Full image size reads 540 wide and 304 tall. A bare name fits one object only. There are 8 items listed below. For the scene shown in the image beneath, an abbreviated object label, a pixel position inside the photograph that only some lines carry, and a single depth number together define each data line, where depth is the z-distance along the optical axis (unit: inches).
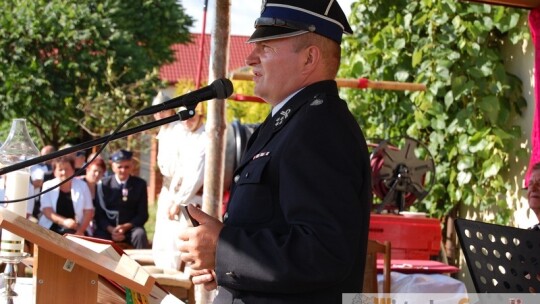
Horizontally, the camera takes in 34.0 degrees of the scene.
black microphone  91.0
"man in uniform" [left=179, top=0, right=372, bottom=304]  76.4
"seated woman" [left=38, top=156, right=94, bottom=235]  306.5
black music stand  106.0
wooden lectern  81.3
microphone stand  90.3
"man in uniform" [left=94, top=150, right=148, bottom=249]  317.1
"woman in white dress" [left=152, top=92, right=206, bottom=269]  245.8
